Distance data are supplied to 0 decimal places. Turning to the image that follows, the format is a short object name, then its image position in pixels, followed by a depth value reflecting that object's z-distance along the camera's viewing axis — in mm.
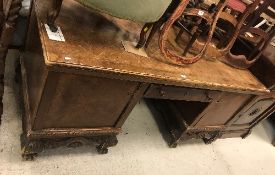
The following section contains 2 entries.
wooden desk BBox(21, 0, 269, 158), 1250
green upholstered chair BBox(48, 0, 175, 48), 1145
